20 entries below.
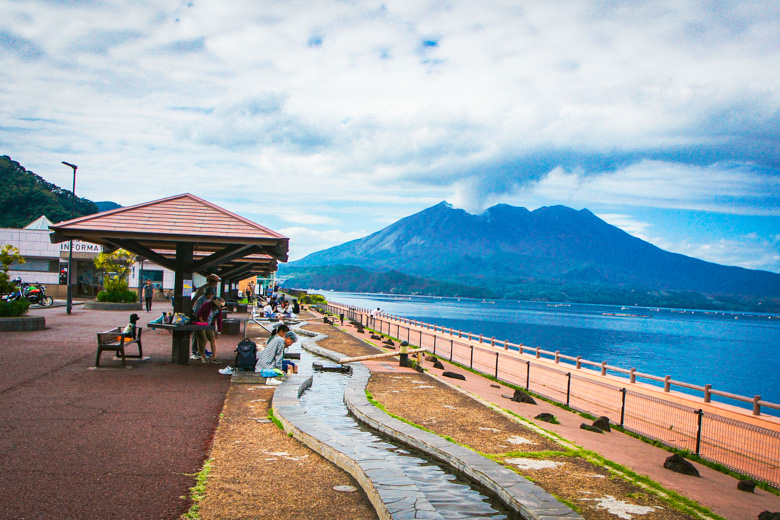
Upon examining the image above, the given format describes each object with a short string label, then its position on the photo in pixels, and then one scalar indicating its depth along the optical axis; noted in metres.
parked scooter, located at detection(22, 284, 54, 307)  28.90
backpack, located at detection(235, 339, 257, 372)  10.80
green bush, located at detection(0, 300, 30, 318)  16.58
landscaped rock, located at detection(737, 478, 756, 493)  7.13
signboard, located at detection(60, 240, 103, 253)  43.69
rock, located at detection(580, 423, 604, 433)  9.93
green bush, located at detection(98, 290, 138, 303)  30.84
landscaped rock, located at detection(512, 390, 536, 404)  12.57
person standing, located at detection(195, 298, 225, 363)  11.79
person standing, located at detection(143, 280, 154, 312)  29.05
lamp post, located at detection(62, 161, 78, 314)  24.91
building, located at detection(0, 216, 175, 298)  43.78
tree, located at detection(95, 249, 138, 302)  31.12
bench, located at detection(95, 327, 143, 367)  10.62
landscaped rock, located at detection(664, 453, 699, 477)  7.34
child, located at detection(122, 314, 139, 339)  11.62
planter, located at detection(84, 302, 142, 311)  29.50
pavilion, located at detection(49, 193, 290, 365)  10.81
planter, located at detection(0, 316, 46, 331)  16.08
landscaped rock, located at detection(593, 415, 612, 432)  10.26
